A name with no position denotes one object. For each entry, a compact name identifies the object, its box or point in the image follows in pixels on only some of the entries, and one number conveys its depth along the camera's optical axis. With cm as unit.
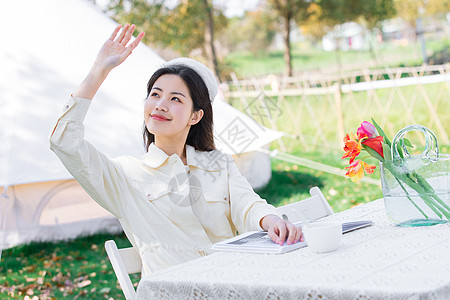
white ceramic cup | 141
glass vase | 166
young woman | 182
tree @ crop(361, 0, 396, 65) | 1862
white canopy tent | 421
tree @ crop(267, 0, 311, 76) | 1681
